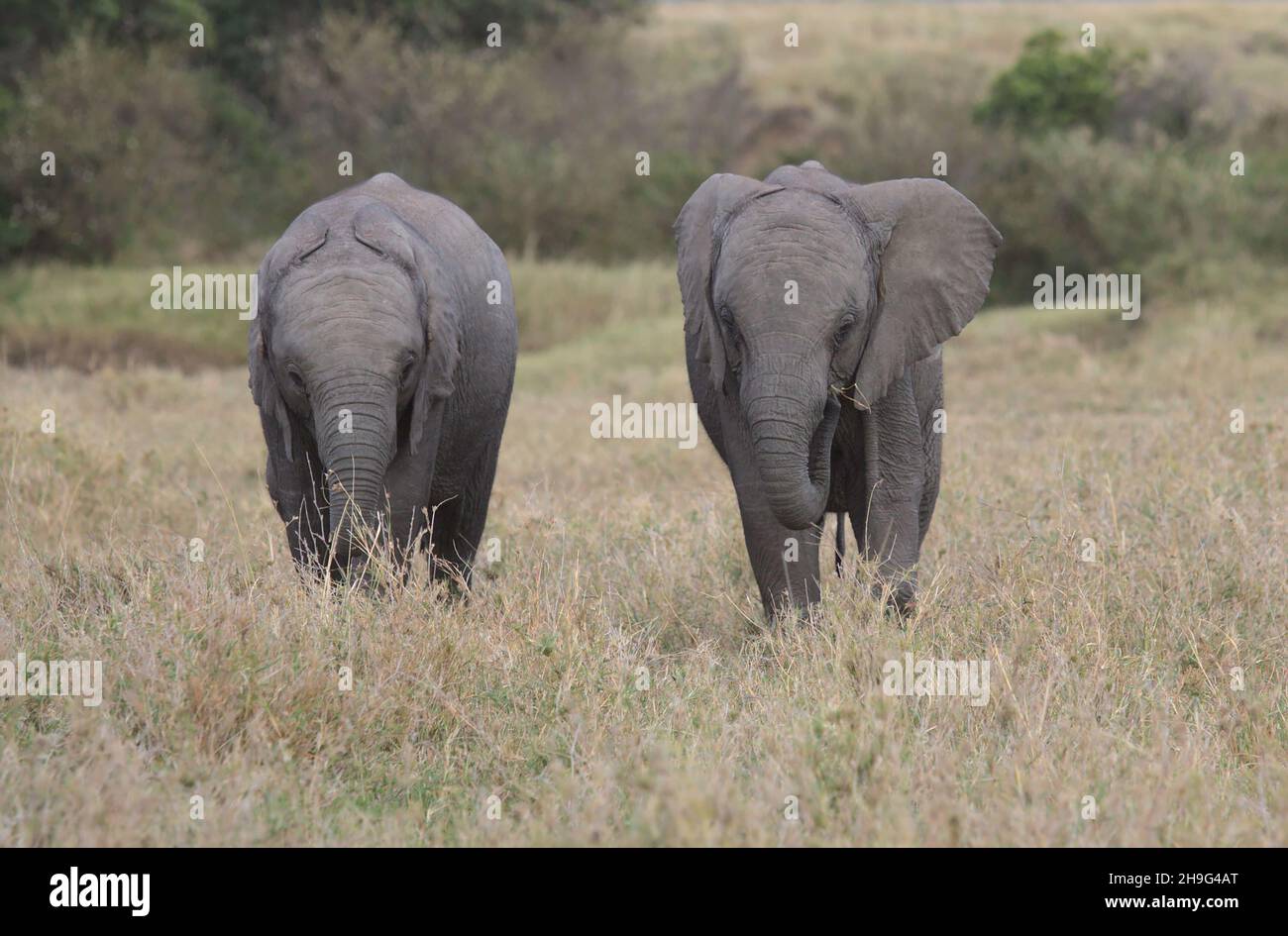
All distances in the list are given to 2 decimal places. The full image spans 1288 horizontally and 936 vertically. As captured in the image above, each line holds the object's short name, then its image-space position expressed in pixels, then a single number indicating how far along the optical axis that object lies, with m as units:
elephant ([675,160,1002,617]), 11.59
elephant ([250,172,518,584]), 12.17
